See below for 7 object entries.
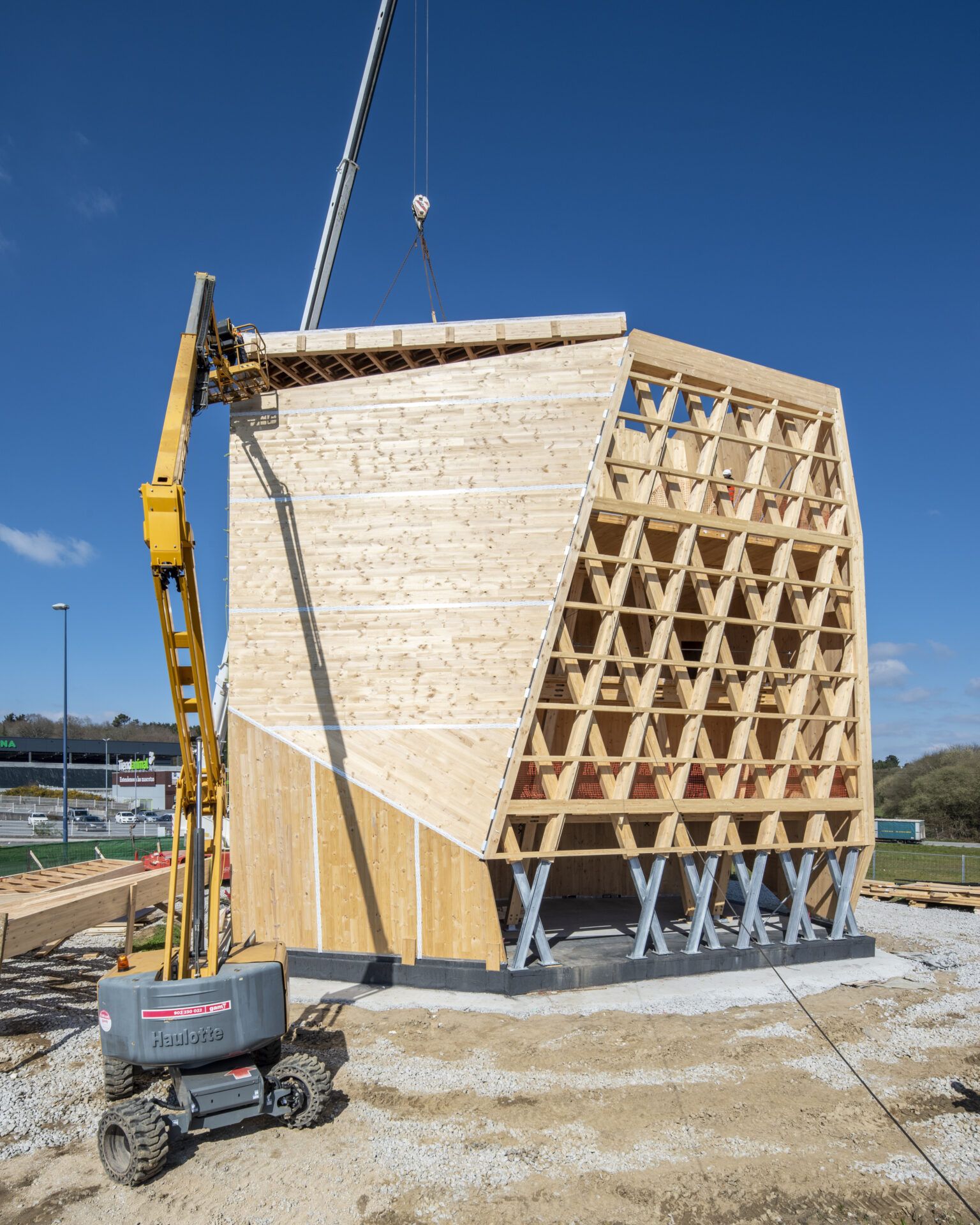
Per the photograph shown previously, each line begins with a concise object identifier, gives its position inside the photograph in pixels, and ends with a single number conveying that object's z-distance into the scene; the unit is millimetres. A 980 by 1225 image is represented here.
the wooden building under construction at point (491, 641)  16312
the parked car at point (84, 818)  52200
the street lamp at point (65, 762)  32125
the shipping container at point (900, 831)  49594
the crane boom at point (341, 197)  24672
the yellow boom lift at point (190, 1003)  9117
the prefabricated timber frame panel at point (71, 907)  12336
